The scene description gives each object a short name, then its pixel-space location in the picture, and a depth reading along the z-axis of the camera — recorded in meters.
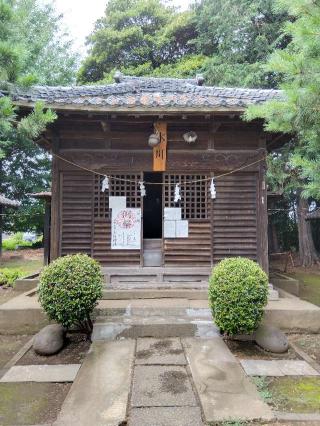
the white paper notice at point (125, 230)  8.14
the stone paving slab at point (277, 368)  4.72
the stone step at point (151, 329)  5.87
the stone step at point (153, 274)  8.01
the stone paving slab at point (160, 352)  4.95
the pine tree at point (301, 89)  3.80
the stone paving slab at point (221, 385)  3.54
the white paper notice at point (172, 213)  8.22
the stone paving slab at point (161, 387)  3.79
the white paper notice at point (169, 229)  8.20
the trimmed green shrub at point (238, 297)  5.36
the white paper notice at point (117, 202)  8.20
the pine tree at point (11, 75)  3.97
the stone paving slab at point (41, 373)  4.60
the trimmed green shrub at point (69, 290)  5.55
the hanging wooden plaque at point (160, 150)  7.89
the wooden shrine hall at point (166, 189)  8.08
